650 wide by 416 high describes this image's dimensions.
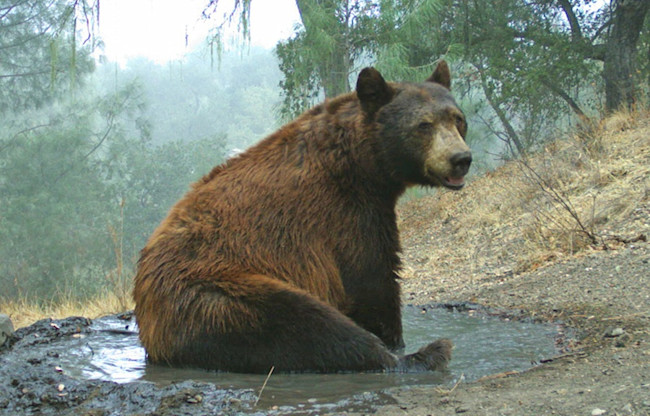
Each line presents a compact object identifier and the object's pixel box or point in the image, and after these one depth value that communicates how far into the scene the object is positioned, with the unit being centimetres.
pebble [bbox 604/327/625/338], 420
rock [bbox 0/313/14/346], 482
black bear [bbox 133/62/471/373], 384
